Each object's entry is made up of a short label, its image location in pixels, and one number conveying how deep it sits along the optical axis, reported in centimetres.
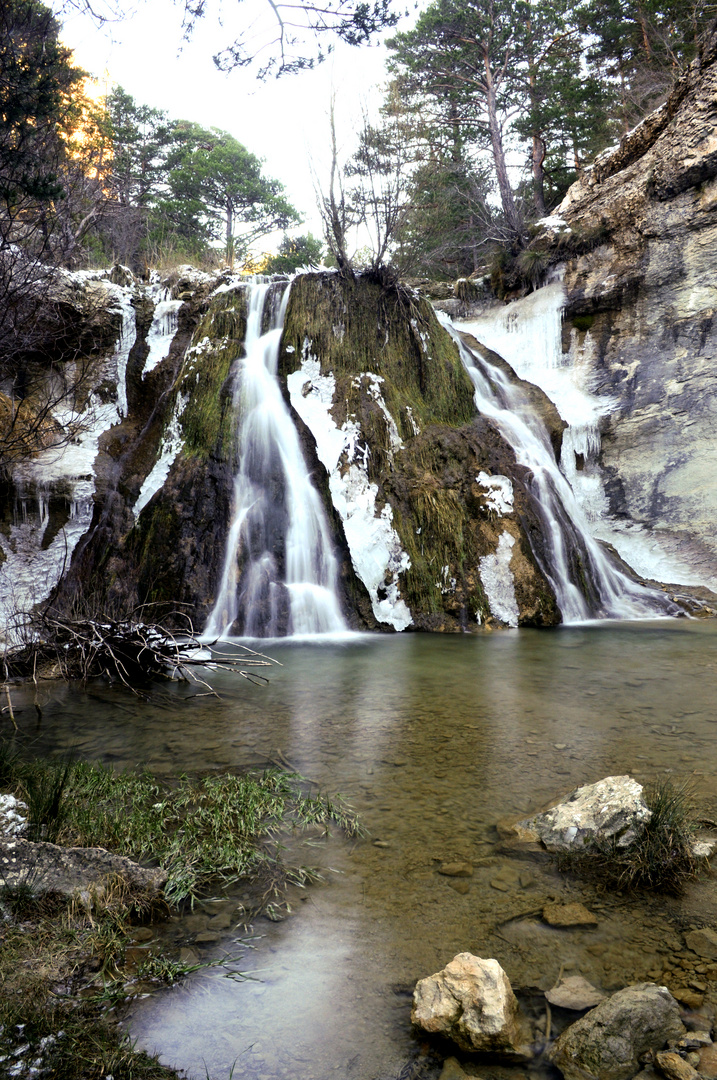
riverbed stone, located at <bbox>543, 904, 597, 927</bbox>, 209
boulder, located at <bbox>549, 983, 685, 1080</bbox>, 149
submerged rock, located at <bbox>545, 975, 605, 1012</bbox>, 173
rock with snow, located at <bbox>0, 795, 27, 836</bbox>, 238
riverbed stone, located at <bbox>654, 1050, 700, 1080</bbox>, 144
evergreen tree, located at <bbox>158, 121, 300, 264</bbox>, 2373
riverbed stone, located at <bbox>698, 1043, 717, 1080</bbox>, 144
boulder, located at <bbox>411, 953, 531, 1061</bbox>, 157
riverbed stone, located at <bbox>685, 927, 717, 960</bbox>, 189
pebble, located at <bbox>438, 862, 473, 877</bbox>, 240
